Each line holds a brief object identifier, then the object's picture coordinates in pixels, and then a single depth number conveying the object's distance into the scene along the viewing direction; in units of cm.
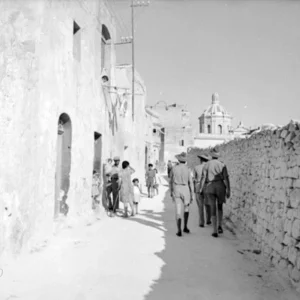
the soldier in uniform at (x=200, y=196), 743
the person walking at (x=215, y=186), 647
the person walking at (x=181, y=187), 671
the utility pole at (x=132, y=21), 1767
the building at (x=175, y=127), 4644
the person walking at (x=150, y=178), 1351
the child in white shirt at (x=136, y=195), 935
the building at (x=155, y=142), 3499
